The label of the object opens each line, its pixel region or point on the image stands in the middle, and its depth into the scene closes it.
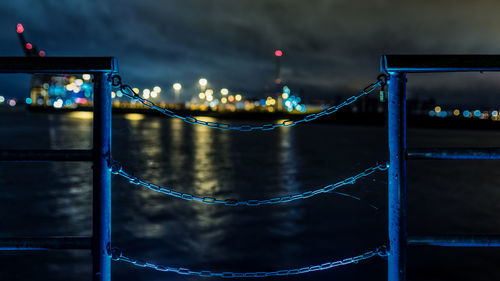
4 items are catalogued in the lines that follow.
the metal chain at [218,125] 2.36
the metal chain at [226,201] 2.31
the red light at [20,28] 129.88
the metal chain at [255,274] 2.36
